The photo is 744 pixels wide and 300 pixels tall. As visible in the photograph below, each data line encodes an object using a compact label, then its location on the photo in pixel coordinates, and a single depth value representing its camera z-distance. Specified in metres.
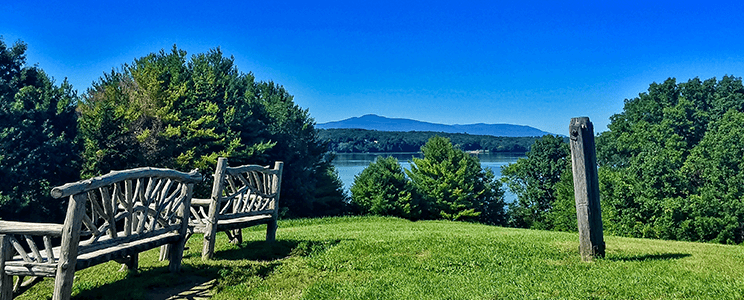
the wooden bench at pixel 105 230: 6.03
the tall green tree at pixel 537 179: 45.25
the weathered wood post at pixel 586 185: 8.57
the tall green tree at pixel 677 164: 30.05
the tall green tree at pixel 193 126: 27.53
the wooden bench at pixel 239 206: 9.72
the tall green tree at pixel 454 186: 41.88
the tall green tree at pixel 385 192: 37.62
